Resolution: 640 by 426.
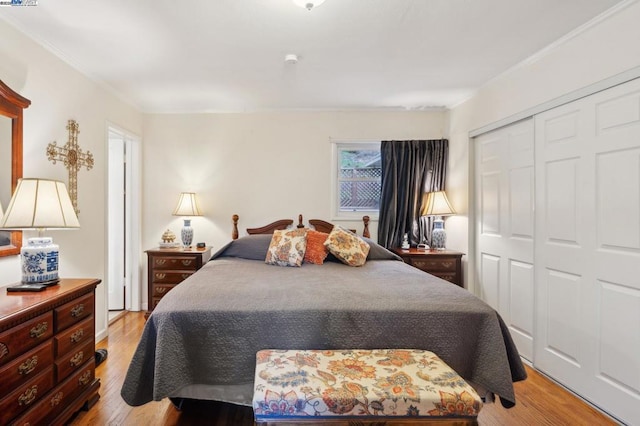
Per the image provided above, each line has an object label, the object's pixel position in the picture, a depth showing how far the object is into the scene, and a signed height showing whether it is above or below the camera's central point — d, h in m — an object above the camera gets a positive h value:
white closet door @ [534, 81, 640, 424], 1.88 -0.22
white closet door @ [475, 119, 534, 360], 2.67 -0.11
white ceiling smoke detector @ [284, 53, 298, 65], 2.51 +1.22
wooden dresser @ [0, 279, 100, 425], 1.41 -0.72
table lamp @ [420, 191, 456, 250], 3.57 +0.01
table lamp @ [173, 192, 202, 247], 3.62 +0.01
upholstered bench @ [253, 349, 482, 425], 1.22 -0.71
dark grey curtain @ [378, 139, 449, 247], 3.79 +0.39
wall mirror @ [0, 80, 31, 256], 1.94 +0.38
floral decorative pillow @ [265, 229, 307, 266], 2.80 -0.32
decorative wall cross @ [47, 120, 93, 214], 2.57 +0.45
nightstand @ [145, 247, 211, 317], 3.38 -0.59
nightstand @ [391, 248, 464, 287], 3.38 -0.53
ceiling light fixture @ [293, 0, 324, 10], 1.75 +1.15
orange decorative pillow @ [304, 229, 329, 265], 2.92 -0.34
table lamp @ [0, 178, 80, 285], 1.72 -0.04
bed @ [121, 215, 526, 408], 1.60 -0.63
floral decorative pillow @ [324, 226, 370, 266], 2.87 -0.32
